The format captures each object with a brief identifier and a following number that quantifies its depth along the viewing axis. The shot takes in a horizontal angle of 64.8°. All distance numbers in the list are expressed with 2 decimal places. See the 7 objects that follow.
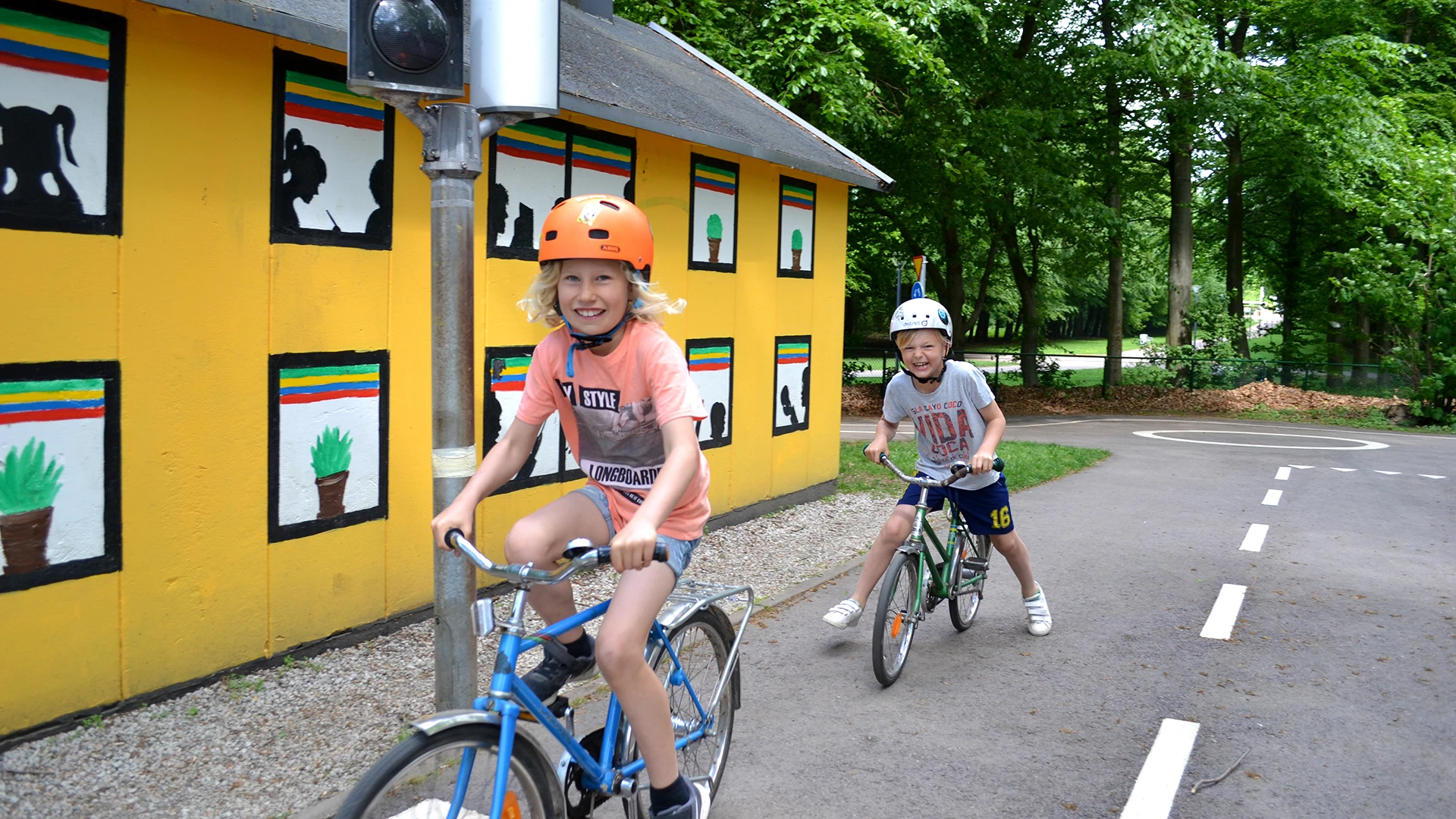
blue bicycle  2.49
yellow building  4.29
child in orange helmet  3.00
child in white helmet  5.46
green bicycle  5.25
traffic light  3.56
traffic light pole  3.99
